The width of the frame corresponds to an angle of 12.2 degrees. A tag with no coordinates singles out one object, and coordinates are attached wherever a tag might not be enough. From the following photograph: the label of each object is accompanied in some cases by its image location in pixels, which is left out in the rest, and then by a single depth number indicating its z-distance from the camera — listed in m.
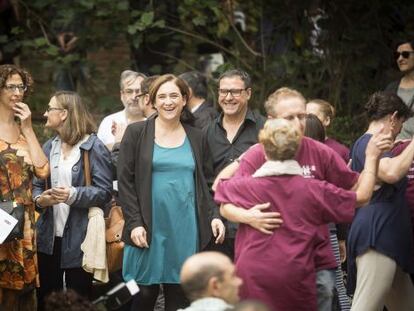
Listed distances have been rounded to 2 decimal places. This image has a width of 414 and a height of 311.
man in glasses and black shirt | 14.24
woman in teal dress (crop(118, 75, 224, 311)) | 13.55
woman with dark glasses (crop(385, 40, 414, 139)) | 16.81
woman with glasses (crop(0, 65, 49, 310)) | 13.62
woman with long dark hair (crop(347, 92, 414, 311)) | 12.87
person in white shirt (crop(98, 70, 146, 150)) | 16.39
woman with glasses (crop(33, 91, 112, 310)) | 14.28
